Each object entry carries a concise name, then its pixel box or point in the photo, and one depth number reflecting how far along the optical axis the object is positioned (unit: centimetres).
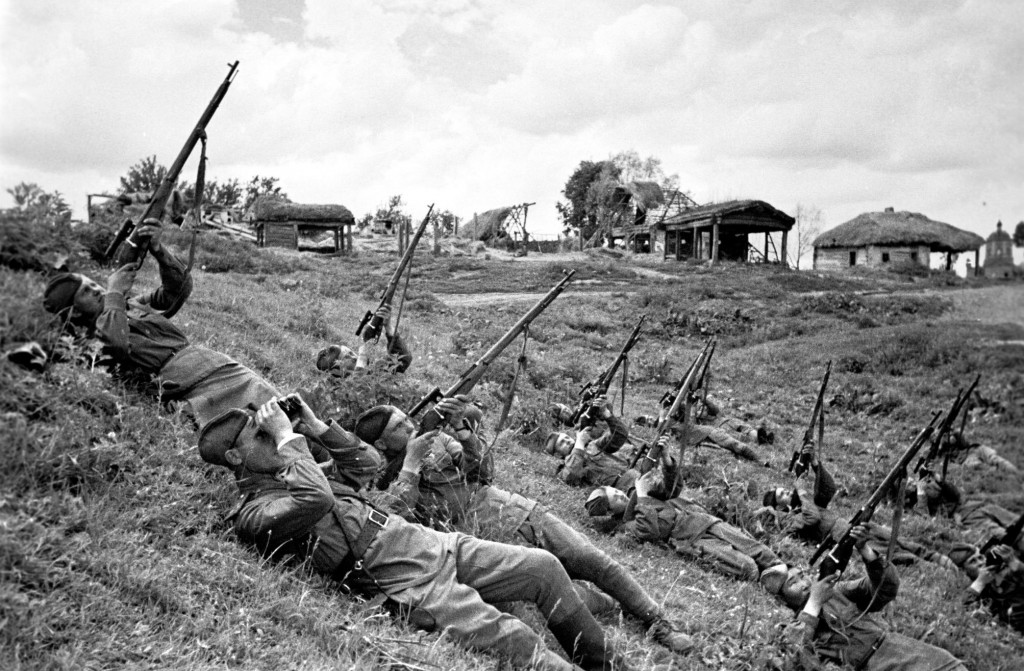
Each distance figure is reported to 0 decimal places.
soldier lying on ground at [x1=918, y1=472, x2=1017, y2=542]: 718
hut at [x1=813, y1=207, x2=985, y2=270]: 2728
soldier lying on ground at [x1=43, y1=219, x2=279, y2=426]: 414
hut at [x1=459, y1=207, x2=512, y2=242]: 3547
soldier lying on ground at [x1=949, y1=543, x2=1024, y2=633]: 602
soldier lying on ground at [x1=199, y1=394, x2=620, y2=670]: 320
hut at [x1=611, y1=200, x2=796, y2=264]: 2727
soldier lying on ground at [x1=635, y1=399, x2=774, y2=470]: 895
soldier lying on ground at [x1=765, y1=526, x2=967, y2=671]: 454
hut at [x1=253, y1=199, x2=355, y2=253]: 2680
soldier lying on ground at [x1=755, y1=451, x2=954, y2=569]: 666
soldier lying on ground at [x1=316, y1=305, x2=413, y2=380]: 525
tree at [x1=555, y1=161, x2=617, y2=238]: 4147
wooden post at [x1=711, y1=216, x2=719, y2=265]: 2639
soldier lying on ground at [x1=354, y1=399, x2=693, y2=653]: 405
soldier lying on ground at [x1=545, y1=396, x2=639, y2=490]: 670
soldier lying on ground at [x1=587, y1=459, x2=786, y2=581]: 570
